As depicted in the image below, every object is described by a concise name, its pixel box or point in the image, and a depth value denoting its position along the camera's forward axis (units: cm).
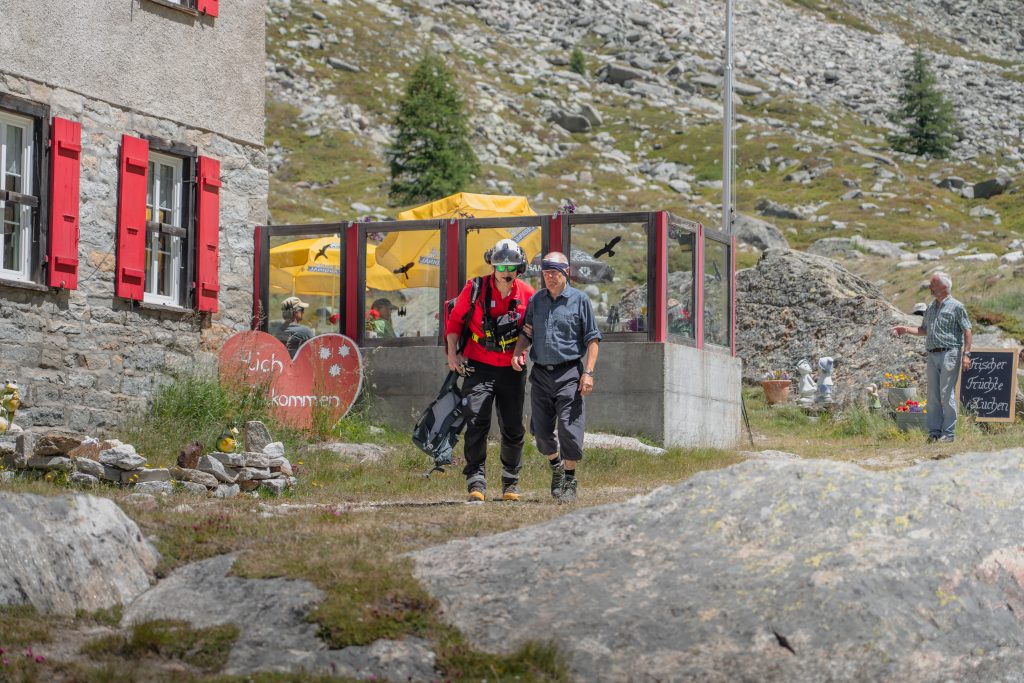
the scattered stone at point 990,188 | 6706
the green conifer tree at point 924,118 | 8381
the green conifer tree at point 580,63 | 9612
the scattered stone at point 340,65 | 8006
